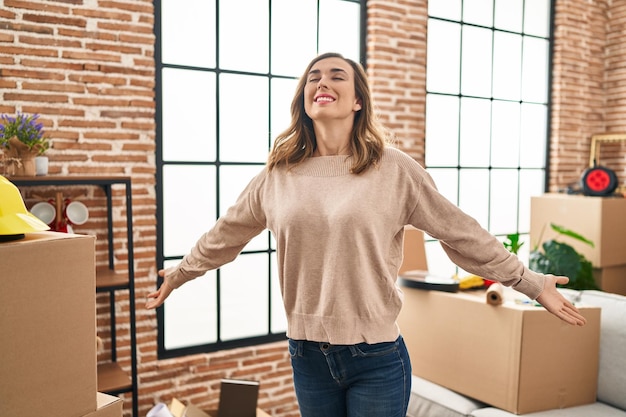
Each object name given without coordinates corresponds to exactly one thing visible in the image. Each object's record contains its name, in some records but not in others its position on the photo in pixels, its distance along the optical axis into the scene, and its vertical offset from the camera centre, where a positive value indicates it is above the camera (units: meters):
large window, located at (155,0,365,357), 3.20 +0.24
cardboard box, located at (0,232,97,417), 1.09 -0.31
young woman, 1.60 -0.20
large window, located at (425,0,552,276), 4.34 +0.52
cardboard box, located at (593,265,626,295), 4.10 -0.73
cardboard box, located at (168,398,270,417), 2.60 -1.10
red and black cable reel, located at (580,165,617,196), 4.12 -0.05
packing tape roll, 2.23 -0.47
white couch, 2.25 -0.88
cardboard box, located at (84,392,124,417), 1.26 -0.52
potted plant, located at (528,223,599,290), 3.44 -0.53
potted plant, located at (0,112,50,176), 2.48 +0.10
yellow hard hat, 1.13 -0.10
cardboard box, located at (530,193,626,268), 4.02 -0.34
